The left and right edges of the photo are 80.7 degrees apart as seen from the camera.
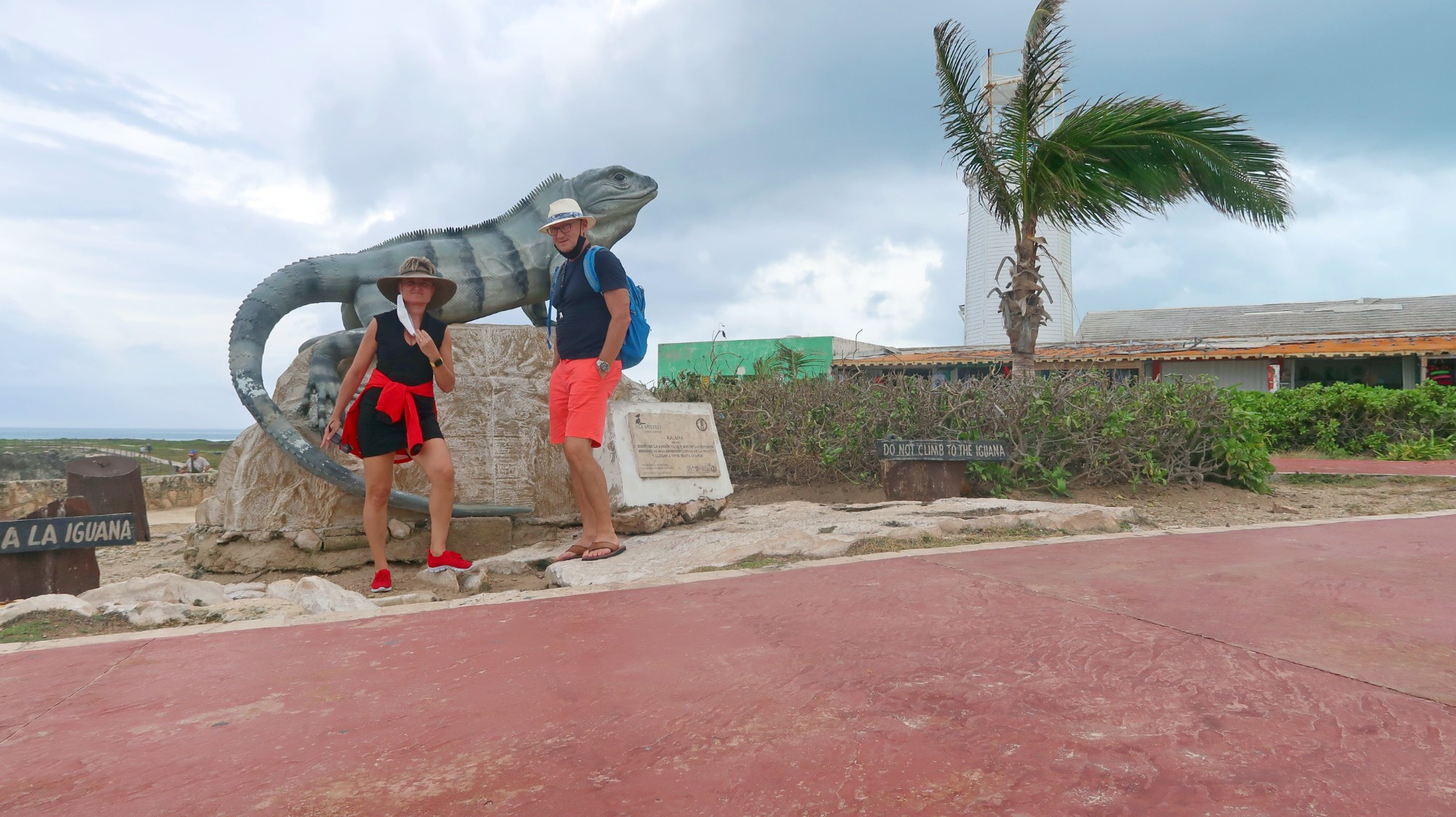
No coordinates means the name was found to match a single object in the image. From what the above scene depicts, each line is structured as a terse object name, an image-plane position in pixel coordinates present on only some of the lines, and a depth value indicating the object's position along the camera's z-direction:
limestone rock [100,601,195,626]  2.93
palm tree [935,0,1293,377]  8.68
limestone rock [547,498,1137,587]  3.74
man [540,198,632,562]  4.01
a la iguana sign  3.67
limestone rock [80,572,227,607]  3.21
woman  4.02
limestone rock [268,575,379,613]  3.26
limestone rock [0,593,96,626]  2.90
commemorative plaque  4.91
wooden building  15.04
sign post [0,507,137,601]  3.68
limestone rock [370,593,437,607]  3.42
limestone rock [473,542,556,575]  4.52
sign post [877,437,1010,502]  5.75
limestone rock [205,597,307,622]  3.00
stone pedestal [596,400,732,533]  4.79
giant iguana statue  5.28
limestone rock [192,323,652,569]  5.38
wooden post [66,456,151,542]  8.07
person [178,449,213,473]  13.77
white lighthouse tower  21.42
